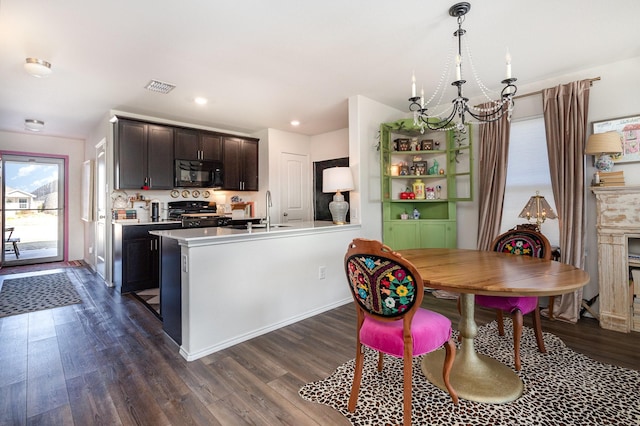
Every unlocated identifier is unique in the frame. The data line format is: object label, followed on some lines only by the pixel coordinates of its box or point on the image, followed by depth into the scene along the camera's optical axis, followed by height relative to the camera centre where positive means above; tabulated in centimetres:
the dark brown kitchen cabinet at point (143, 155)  427 +86
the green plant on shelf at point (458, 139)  395 +93
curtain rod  304 +129
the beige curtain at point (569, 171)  306 +41
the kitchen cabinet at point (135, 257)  412 -57
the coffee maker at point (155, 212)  478 +4
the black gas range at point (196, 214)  473 +1
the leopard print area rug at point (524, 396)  168 -110
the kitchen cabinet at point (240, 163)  544 +91
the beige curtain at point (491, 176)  358 +43
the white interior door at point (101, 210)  467 +8
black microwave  483 +66
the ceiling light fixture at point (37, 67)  269 +130
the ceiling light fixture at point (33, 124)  480 +145
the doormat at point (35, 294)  358 -102
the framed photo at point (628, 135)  290 +72
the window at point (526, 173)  342 +44
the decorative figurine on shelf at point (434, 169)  411 +57
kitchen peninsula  244 -60
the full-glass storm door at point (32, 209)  591 +14
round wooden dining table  154 -36
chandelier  206 +132
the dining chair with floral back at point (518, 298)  218 -63
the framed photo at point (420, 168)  411 +59
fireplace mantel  279 -34
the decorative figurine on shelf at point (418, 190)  405 +30
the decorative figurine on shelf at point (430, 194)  410 +24
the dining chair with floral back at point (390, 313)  155 -53
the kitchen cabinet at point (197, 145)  484 +113
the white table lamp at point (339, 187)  372 +32
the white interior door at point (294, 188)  572 +48
